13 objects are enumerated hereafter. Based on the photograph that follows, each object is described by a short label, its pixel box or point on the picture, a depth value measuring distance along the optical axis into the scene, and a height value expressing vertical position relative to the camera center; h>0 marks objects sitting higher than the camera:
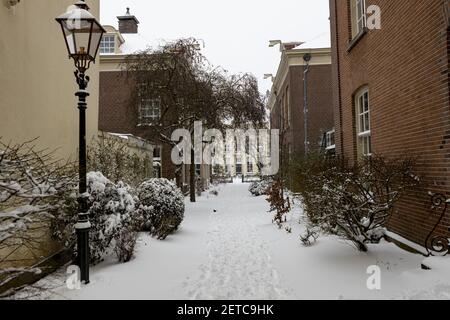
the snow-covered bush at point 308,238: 7.19 -1.30
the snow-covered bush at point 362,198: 5.61 -0.44
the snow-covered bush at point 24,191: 3.73 -0.18
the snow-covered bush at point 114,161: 8.23 +0.29
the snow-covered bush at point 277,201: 9.99 -0.83
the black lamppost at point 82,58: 4.92 +1.56
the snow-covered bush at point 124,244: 6.05 -1.14
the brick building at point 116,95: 21.09 +4.79
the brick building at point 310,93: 22.75 +4.72
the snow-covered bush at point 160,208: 8.21 -0.79
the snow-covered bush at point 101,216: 5.89 -0.66
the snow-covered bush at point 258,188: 21.72 -0.98
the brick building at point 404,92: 5.24 +1.37
